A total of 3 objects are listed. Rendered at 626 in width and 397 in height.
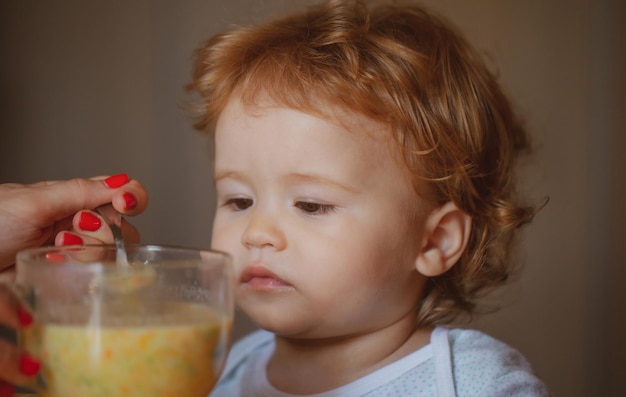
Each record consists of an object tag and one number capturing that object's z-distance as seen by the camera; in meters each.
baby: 0.72
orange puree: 0.55
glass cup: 0.55
